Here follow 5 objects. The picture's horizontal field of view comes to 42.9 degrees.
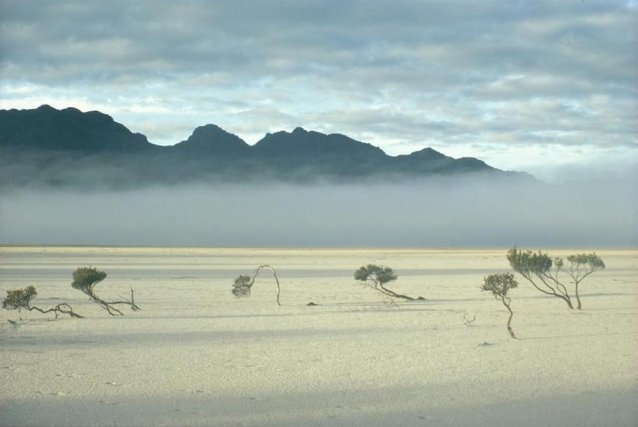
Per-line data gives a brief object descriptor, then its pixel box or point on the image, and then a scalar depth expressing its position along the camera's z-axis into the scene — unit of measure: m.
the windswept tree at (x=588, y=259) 25.17
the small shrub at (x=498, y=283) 19.33
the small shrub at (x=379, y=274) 26.23
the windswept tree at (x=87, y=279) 22.44
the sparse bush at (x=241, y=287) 26.59
